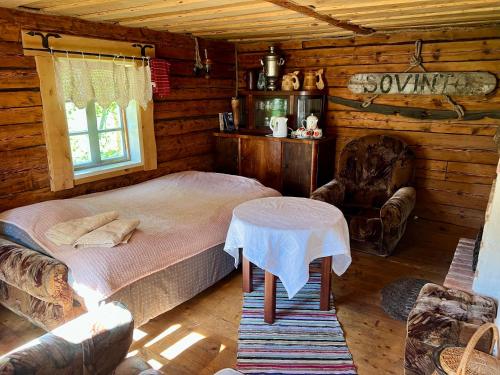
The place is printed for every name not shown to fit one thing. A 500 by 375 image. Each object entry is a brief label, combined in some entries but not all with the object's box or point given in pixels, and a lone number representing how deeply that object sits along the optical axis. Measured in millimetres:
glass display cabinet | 4051
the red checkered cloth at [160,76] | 3475
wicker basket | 1323
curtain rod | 2715
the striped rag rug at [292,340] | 2012
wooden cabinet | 3846
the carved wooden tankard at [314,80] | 4102
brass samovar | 4086
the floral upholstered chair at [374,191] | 3219
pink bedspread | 2082
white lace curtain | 2877
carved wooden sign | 3361
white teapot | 3896
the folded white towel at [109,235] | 2199
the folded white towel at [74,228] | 2238
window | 3188
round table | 2197
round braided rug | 2510
